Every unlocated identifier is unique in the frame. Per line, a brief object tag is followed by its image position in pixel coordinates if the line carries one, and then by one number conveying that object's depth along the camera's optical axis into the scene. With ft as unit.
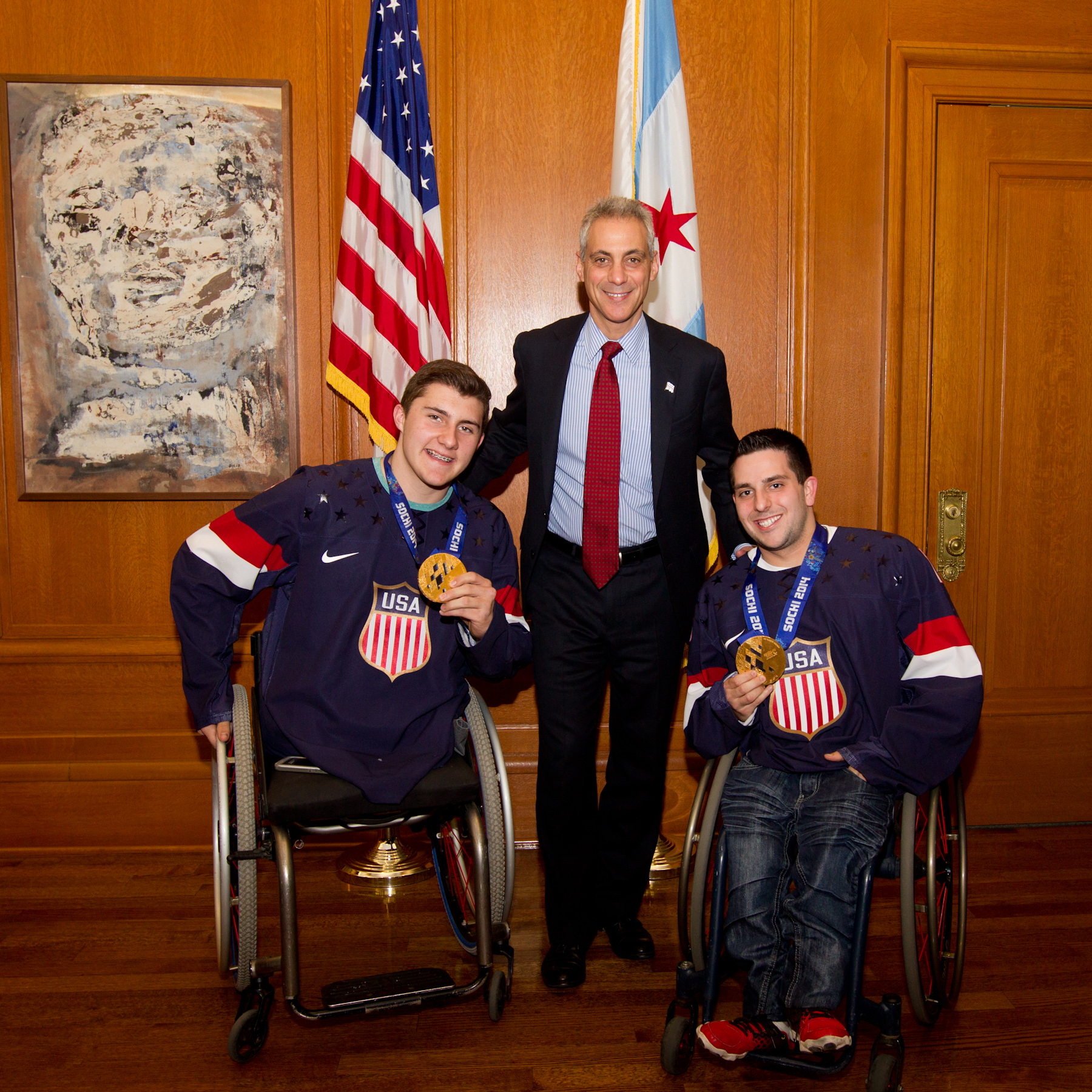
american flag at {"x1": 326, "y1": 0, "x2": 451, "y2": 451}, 10.14
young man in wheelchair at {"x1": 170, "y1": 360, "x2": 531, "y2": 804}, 7.07
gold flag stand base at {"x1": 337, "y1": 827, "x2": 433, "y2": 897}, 9.92
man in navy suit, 7.80
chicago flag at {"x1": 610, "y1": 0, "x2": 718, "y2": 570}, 9.96
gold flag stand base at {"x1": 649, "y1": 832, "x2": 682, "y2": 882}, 10.16
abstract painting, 10.44
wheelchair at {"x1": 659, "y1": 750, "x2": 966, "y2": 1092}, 6.00
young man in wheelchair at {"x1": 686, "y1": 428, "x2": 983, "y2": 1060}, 6.19
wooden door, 11.32
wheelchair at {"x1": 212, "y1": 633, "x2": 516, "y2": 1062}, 6.43
